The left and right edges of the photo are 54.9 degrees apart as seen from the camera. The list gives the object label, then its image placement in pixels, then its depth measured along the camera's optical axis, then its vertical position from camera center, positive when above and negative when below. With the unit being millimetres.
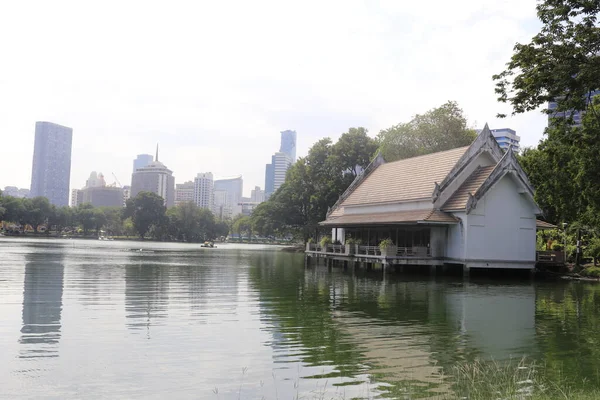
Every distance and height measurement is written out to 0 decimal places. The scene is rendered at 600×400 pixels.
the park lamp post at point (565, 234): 43016 +823
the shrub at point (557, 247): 46075 -138
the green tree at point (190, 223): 151125 +2802
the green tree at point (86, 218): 154500 +3125
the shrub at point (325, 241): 48938 -298
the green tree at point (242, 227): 181750 +2550
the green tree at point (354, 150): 72312 +11063
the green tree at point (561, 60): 17781 +5907
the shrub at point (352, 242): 44219 -263
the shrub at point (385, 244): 38688 -309
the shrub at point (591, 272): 38188 -1726
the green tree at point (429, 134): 66688 +12462
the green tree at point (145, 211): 147000 +5172
